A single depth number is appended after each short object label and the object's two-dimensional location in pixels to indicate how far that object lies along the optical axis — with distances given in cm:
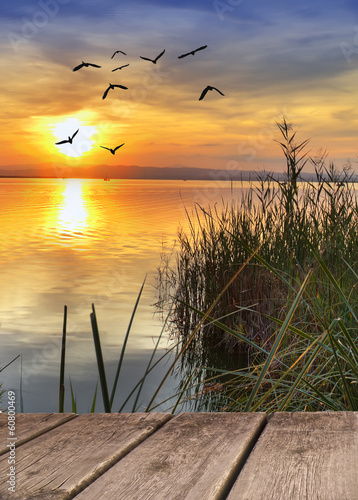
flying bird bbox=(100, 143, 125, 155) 523
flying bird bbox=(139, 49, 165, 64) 423
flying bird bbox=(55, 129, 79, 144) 487
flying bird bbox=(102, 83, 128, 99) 457
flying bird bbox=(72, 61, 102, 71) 491
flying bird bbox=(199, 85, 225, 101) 422
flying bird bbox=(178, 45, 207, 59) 394
